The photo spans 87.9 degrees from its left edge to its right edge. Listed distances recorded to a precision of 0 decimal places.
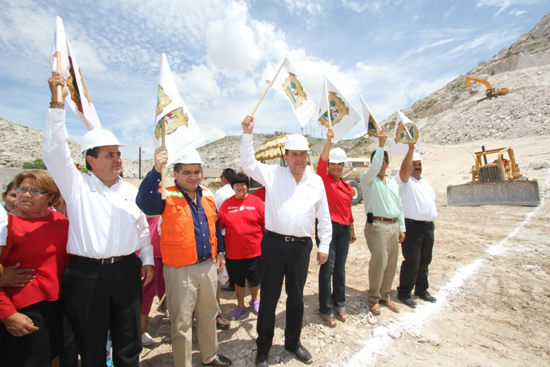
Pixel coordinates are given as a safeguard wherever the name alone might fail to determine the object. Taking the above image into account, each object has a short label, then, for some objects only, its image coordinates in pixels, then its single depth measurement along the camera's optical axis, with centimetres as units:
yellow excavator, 3085
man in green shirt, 352
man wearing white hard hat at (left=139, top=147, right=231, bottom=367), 225
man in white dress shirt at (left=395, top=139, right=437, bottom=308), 378
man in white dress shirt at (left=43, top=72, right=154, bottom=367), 179
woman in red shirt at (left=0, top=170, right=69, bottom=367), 169
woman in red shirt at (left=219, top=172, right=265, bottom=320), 348
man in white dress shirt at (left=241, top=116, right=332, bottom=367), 256
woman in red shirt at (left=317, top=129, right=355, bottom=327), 332
